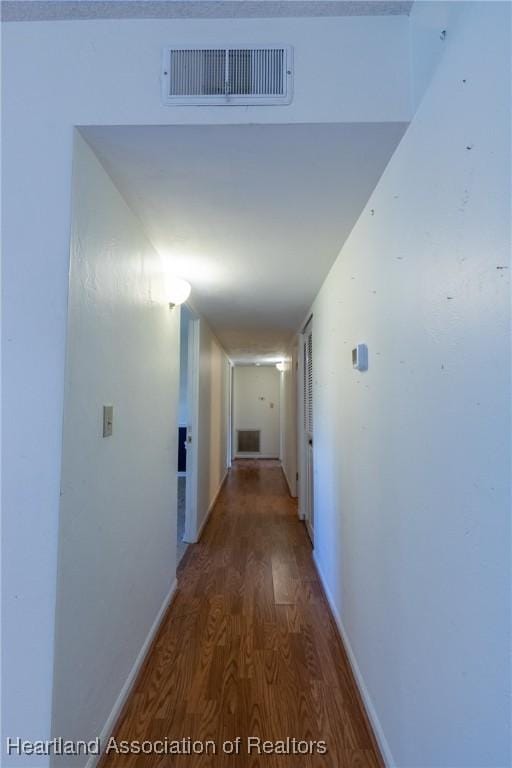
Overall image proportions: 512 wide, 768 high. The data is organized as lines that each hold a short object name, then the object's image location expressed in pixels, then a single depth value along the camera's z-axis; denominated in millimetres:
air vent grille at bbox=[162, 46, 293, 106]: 993
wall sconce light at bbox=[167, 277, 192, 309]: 2051
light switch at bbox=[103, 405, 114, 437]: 1200
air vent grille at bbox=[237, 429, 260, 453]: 7504
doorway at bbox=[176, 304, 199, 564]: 2943
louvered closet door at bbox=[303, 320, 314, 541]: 3031
